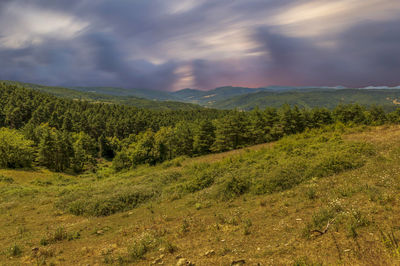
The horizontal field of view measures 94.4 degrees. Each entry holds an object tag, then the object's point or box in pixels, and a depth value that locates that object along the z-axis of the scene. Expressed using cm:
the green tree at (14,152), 4641
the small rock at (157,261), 721
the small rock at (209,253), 701
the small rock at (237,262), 611
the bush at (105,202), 1590
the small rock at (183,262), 665
